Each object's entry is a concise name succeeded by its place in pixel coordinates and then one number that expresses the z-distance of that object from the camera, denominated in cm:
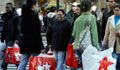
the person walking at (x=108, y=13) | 981
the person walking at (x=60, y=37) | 975
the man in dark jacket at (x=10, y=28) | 1059
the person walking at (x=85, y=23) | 845
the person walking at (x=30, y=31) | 882
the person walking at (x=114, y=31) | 884
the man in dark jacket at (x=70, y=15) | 1256
